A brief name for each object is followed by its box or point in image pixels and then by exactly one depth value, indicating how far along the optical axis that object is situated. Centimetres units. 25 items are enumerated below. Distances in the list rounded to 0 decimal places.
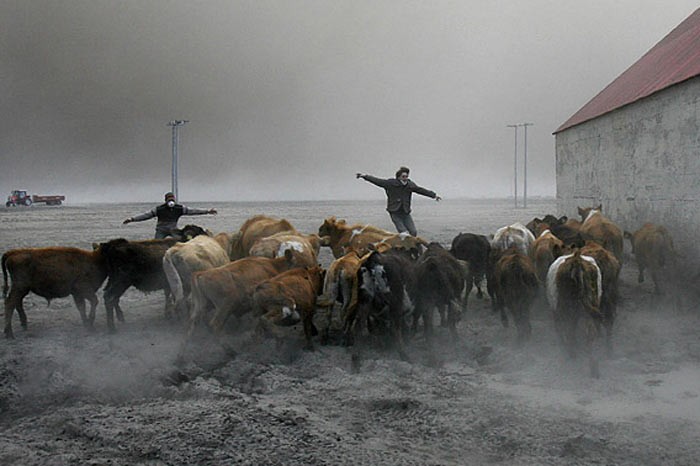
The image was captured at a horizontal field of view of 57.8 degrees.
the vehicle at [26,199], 7888
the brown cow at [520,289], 835
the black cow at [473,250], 1092
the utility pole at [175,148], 3953
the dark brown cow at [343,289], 806
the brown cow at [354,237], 1145
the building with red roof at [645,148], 1258
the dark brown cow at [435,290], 834
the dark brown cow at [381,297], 789
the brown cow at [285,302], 784
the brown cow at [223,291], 822
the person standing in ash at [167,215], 1284
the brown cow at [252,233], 1246
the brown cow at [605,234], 1246
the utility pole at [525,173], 6109
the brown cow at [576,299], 723
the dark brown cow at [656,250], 1136
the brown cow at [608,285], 785
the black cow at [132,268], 955
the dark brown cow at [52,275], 878
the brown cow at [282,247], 1055
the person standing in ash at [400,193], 1374
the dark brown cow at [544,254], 1026
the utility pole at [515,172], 6244
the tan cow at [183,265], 956
